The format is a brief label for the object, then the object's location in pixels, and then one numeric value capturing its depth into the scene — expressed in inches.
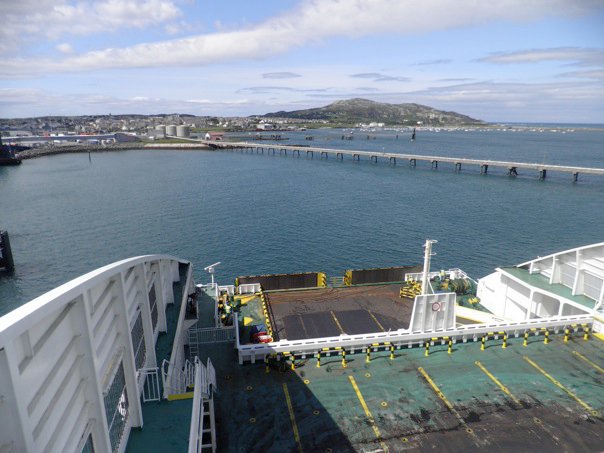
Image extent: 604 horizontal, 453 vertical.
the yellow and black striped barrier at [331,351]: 649.6
